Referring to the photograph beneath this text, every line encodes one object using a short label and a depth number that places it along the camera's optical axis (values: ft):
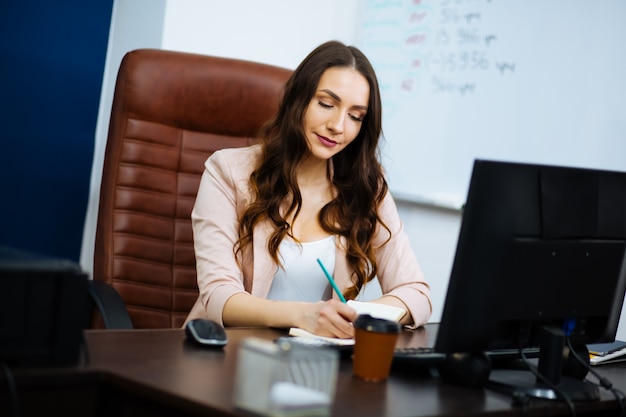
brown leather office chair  7.24
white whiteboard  8.48
